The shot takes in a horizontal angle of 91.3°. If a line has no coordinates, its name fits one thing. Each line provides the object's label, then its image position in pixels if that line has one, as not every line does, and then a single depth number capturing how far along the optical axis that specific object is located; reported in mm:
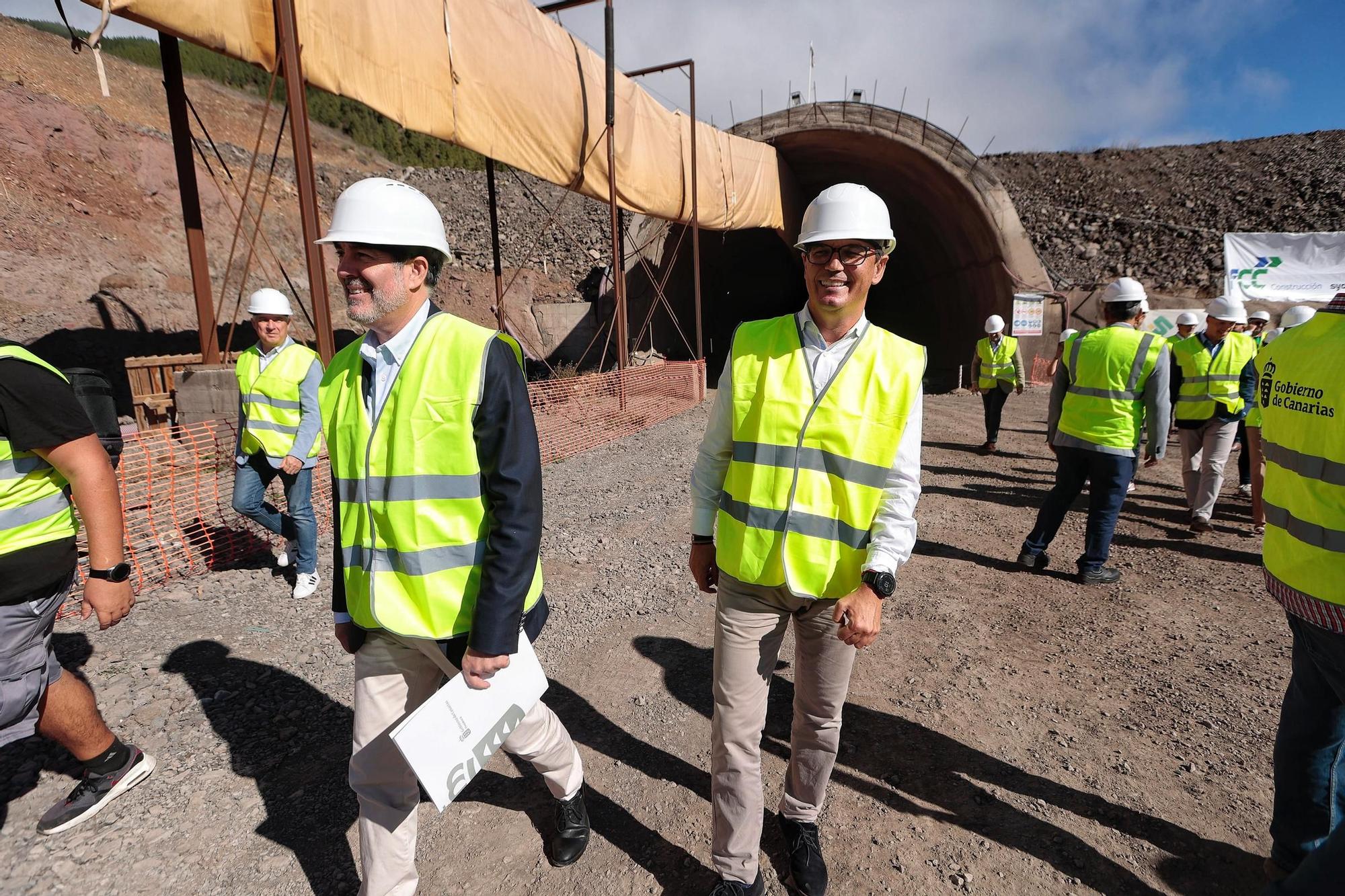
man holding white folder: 1787
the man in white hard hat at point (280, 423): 4312
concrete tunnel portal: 13711
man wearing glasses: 1936
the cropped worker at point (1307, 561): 1746
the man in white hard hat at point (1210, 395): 5789
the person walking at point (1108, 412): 4504
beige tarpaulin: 5625
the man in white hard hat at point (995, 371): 8828
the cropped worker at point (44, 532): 1990
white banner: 14766
